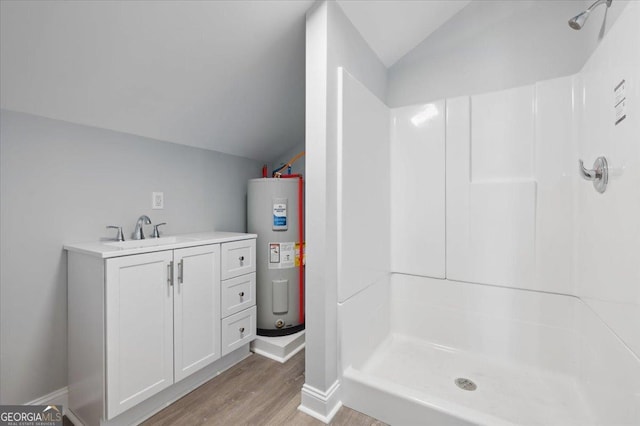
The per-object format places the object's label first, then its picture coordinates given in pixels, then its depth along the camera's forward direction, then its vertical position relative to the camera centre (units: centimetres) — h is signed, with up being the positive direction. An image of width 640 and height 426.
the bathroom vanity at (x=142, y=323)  130 -59
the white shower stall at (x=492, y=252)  114 -23
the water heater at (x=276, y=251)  225 -31
